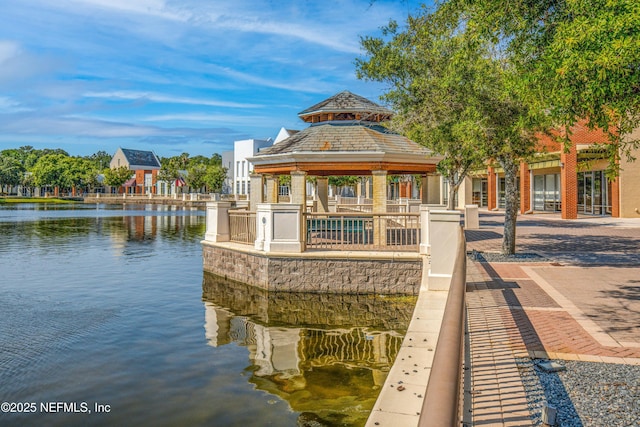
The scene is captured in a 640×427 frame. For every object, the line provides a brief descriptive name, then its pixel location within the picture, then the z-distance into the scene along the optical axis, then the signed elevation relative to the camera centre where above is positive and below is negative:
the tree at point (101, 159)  127.62 +15.29
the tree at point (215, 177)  86.25 +5.41
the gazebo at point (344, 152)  15.14 +1.75
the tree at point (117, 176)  99.19 +6.57
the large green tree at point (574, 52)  5.61 +1.93
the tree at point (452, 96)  11.92 +3.08
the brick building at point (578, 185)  30.09 +1.48
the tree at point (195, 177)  90.31 +5.61
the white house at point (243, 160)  79.88 +8.06
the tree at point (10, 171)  101.69 +7.86
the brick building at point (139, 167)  104.31 +9.30
